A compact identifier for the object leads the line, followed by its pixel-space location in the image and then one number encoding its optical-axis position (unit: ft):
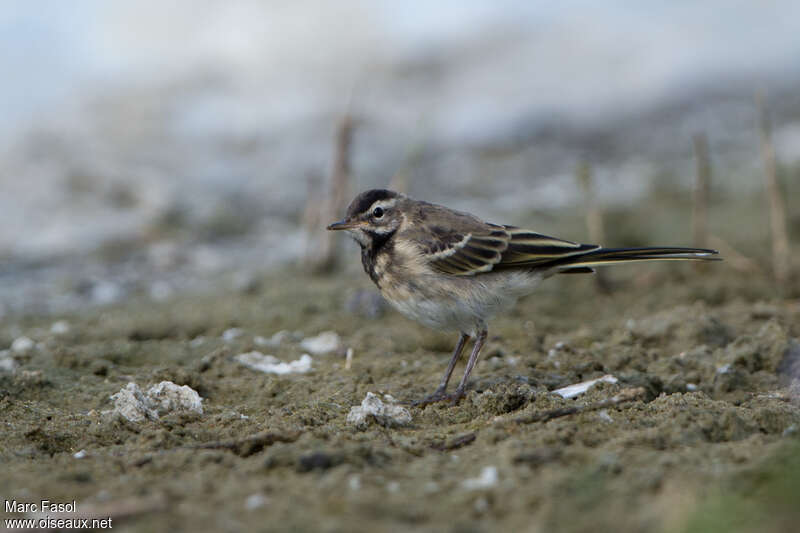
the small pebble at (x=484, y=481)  19.45
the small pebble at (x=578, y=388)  29.64
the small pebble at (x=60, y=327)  42.96
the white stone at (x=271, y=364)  34.94
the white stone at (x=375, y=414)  26.78
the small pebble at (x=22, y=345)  36.58
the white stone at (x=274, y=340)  38.73
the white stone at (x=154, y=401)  27.07
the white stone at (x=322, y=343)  38.27
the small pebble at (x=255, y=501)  18.34
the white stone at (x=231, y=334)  40.18
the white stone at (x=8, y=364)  33.71
